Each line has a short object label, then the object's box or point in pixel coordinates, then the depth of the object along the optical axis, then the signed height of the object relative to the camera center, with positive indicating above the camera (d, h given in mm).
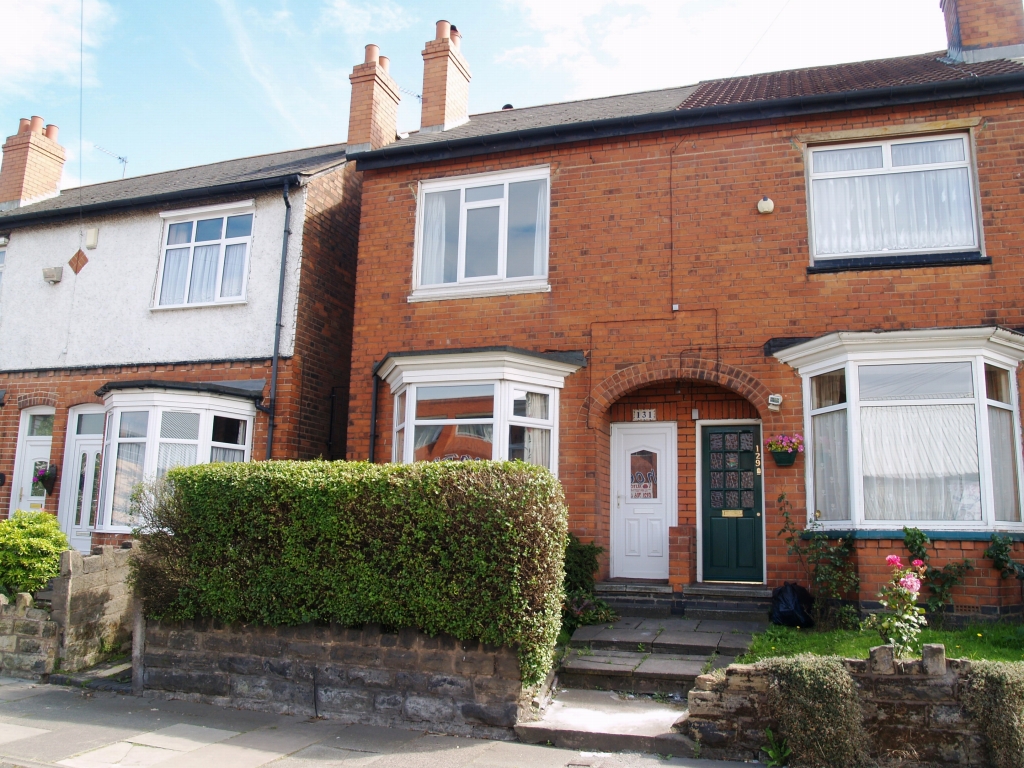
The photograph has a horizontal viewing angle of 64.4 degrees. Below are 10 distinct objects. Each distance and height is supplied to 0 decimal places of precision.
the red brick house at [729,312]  8602 +2634
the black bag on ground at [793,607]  8258 -777
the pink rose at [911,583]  5895 -355
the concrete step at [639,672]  6953 -1259
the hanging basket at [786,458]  9242 +807
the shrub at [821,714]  5371 -1213
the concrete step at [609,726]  5875 -1499
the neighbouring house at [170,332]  11688 +2847
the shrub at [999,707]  5156 -1093
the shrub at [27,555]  8922 -500
